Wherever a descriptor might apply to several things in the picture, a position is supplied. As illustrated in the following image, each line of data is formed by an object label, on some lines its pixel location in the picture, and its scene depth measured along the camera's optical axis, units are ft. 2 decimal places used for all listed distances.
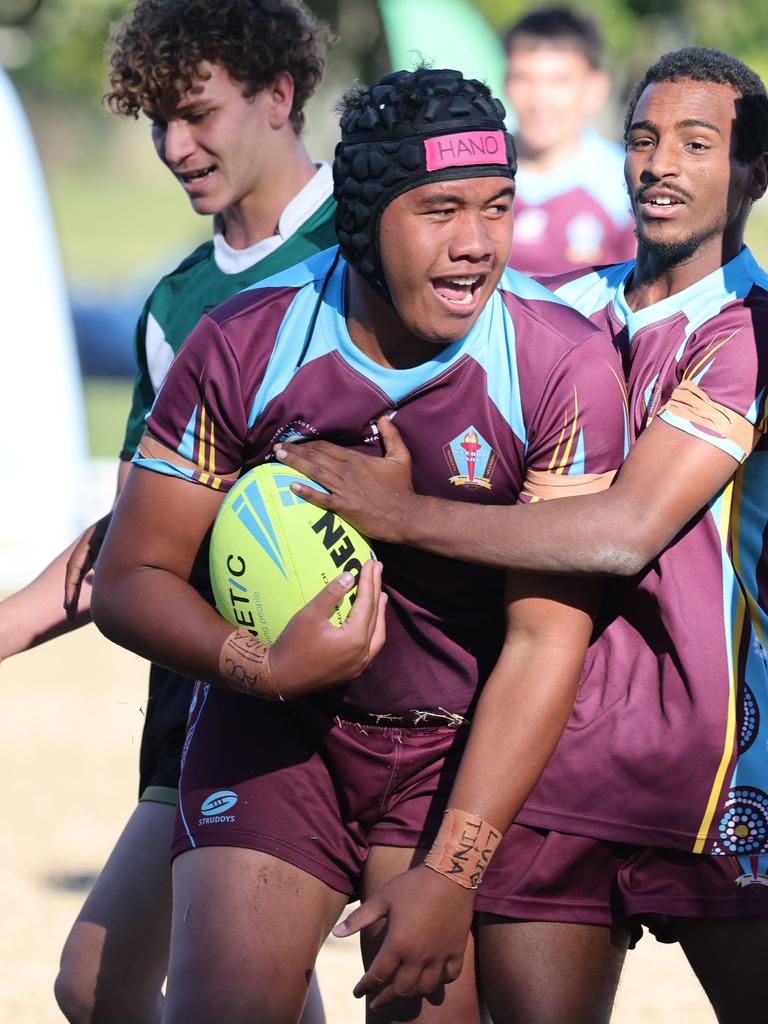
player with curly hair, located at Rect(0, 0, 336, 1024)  30.27
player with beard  23.47
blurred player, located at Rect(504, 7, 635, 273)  59.31
